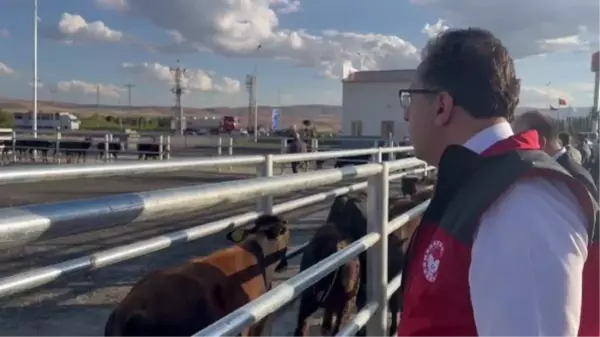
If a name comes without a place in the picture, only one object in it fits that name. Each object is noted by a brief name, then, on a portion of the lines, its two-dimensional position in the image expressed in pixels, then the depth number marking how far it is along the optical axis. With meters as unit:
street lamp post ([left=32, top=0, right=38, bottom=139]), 32.20
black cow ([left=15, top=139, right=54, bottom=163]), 23.24
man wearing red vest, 1.35
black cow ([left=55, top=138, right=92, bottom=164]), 24.19
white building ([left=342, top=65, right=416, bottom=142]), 48.69
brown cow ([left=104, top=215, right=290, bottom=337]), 3.06
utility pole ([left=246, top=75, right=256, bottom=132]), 70.54
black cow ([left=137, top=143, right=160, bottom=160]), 21.89
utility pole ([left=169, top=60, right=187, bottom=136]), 76.43
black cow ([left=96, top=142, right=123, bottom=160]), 22.84
